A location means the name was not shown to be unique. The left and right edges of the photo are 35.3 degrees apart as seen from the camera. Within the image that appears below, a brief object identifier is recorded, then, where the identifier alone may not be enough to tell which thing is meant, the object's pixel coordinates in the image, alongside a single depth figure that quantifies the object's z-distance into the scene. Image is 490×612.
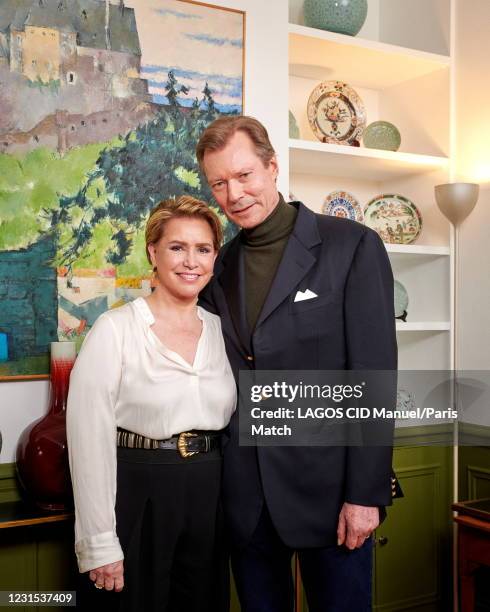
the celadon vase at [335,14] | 3.19
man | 1.93
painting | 2.48
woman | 1.86
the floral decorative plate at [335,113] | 3.30
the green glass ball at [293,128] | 3.13
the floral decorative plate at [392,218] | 3.46
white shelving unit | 3.30
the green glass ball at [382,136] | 3.42
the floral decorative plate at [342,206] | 3.38
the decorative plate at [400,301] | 3.46
